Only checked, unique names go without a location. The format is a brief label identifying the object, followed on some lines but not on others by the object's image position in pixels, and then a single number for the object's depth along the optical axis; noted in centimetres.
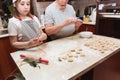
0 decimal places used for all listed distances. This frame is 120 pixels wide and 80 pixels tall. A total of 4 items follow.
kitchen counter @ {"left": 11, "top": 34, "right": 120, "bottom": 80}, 79
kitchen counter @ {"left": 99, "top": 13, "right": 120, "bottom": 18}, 183
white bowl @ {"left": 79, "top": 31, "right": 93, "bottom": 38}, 148
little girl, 119
